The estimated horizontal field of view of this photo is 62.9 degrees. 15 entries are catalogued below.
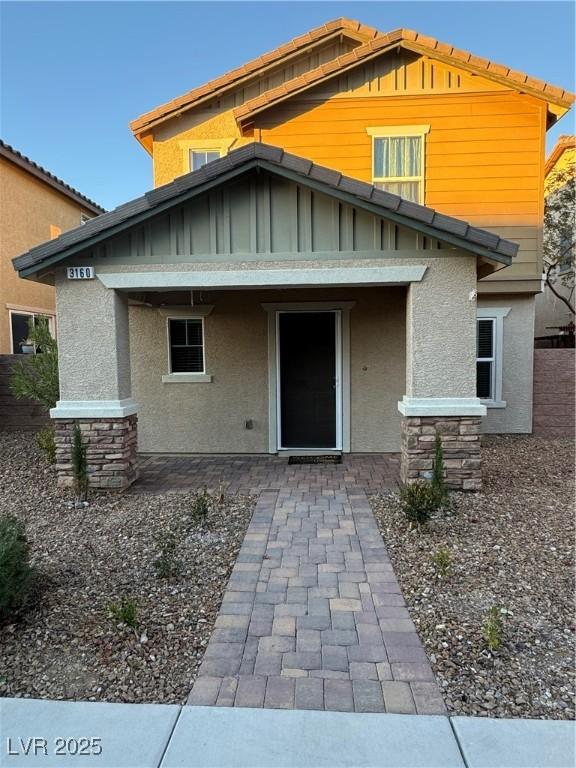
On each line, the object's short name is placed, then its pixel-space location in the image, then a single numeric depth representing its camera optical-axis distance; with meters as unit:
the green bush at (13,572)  3.06
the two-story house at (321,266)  5.68
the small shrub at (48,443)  7.13
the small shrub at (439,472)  5.19
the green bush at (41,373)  7.52
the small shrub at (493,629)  2.81
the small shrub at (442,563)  3.73
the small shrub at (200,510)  4.95
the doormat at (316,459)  7.55
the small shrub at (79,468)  5.71
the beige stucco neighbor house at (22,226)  11.33
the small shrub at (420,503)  4.68
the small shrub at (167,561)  3.75
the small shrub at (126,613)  3.00
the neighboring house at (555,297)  12.72
